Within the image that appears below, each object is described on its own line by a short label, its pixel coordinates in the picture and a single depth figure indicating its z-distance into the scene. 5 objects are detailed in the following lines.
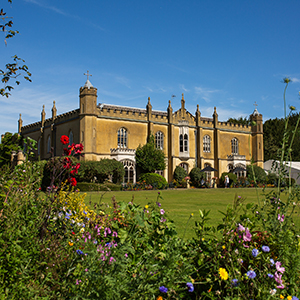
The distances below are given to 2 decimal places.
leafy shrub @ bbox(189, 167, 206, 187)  35.30
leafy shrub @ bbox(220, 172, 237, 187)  36.44
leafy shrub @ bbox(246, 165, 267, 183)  35.68
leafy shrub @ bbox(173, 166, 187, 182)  34.34
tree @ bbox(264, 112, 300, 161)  50.09
